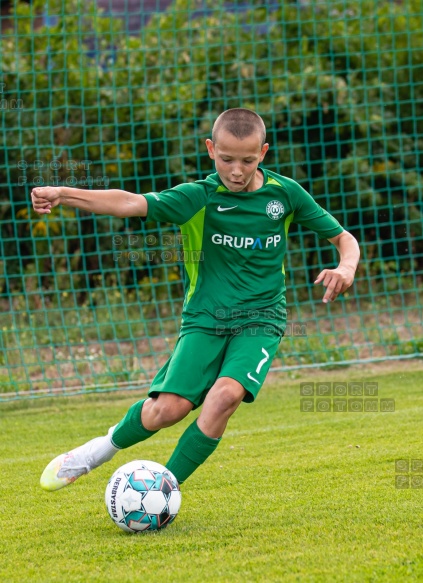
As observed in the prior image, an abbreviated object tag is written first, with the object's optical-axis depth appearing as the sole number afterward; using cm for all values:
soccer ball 777
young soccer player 817
